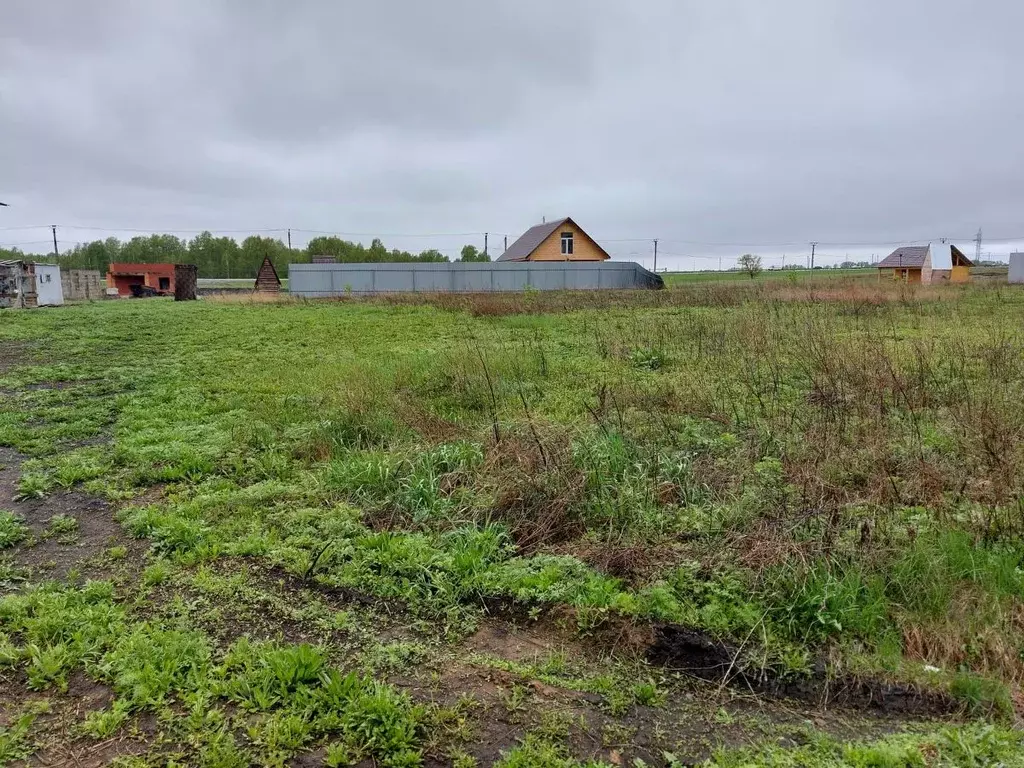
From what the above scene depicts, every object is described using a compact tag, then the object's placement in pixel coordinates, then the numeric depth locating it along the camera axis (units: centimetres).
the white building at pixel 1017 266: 3850
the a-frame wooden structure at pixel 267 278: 3788
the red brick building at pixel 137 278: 4272
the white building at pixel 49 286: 2442
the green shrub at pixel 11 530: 346
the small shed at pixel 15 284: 2289
